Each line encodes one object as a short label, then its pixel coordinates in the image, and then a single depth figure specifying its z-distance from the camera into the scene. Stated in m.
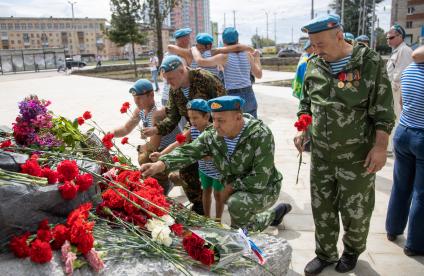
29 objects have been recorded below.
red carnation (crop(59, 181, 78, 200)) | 1.91
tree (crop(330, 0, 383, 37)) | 53.06
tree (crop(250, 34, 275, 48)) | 85.19
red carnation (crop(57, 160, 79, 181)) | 1.98
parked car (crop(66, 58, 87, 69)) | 39.62
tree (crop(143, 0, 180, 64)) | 20.67
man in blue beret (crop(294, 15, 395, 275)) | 2.42
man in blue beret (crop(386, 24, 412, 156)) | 5.29
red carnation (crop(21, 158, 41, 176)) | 2.00
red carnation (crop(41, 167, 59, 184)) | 1.99
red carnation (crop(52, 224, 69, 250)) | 1.86
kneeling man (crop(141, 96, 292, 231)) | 2.71
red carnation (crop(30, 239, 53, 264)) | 1.72
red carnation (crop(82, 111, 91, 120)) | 3.22
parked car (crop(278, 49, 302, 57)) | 43.42
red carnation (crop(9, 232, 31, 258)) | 1.76
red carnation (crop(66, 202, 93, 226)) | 1.90
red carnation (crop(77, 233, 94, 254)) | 1.83
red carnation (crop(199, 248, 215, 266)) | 2.06
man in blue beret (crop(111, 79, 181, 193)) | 3.81
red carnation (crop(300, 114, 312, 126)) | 2.63
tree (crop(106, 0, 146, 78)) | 23.73
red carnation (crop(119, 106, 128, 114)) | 3.62
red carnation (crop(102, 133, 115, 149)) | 3.02
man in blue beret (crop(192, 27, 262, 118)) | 4.68
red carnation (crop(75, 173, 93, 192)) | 2.03
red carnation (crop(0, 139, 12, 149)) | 2.41
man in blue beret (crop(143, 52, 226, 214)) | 3.45
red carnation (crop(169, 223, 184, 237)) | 2.25
